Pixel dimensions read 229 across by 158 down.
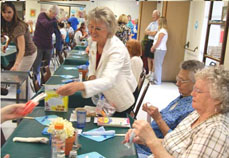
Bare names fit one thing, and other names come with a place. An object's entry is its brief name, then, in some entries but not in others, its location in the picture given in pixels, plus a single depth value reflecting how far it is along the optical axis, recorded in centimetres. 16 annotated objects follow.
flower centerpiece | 137
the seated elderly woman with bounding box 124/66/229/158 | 128
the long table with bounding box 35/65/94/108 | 251
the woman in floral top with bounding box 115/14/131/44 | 648
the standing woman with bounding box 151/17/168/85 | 603
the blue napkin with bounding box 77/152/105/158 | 147
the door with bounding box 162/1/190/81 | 622
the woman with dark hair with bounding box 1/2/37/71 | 348
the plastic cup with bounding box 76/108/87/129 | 185
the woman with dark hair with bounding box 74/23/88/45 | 827
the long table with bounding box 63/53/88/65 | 490
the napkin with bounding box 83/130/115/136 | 174
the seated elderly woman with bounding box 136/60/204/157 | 199
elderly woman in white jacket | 200
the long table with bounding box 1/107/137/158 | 148
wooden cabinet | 359
